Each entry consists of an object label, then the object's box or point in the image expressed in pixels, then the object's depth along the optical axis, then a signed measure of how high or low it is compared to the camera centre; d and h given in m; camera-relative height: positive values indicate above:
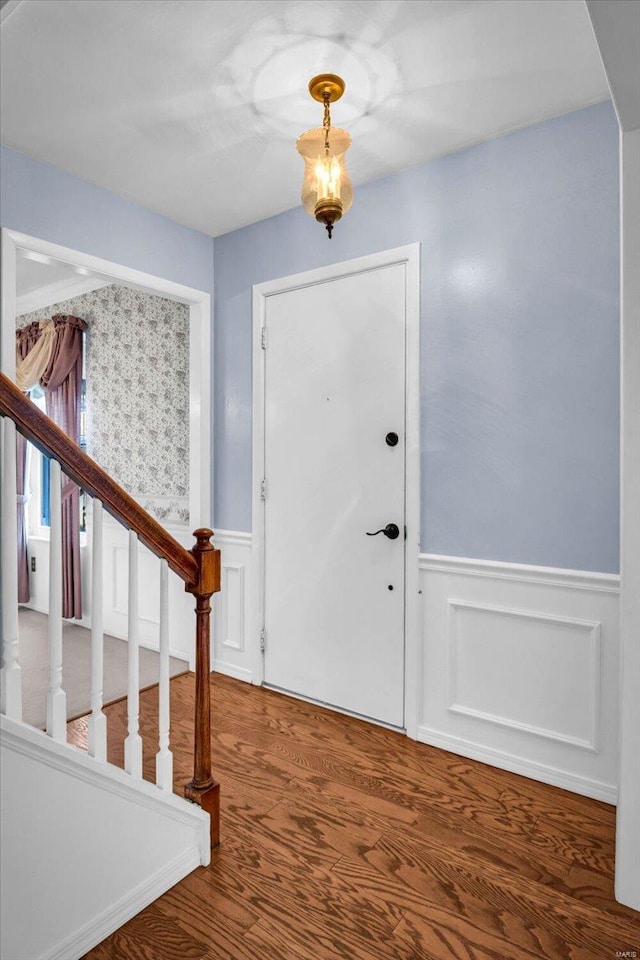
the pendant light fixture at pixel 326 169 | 1.84 +1.03
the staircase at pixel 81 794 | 1.29 -0.81
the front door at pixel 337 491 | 2.64 -0.07
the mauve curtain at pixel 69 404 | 4.31 +0.57
